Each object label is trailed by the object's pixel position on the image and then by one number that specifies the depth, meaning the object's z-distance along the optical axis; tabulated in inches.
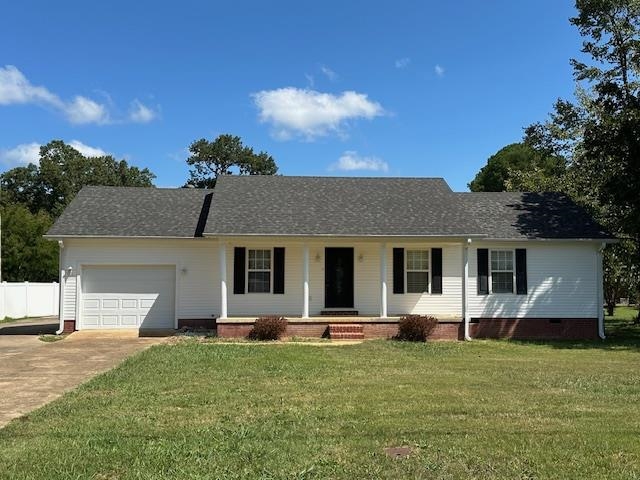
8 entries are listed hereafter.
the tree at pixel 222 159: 2253.9
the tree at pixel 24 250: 1489.9
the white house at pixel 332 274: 734.5
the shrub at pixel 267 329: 665.6
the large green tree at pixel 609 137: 734.5
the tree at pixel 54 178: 2301.9
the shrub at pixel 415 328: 673.6
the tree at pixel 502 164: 2028.8
